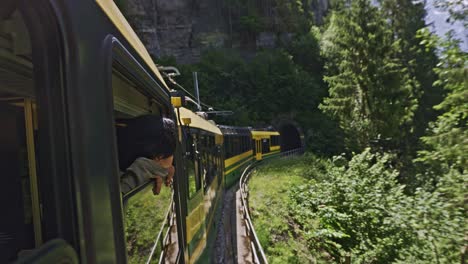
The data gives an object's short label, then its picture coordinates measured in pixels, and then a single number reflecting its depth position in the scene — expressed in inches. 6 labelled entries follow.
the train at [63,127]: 41.6
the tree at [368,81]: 889.5
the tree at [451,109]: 281.7
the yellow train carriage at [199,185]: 198.7
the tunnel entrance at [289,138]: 1955.7
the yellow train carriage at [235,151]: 614.1
